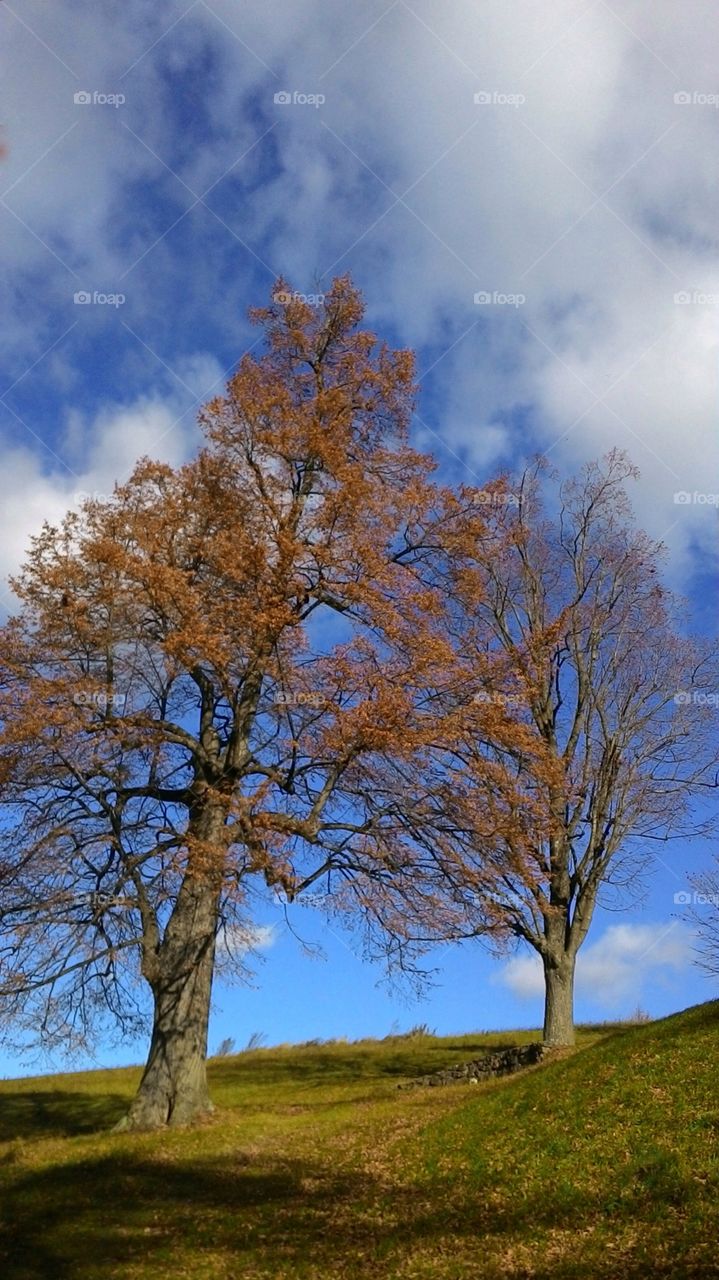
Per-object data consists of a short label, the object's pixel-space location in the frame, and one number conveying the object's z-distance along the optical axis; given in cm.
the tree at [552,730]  2119
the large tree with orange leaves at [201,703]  1939
